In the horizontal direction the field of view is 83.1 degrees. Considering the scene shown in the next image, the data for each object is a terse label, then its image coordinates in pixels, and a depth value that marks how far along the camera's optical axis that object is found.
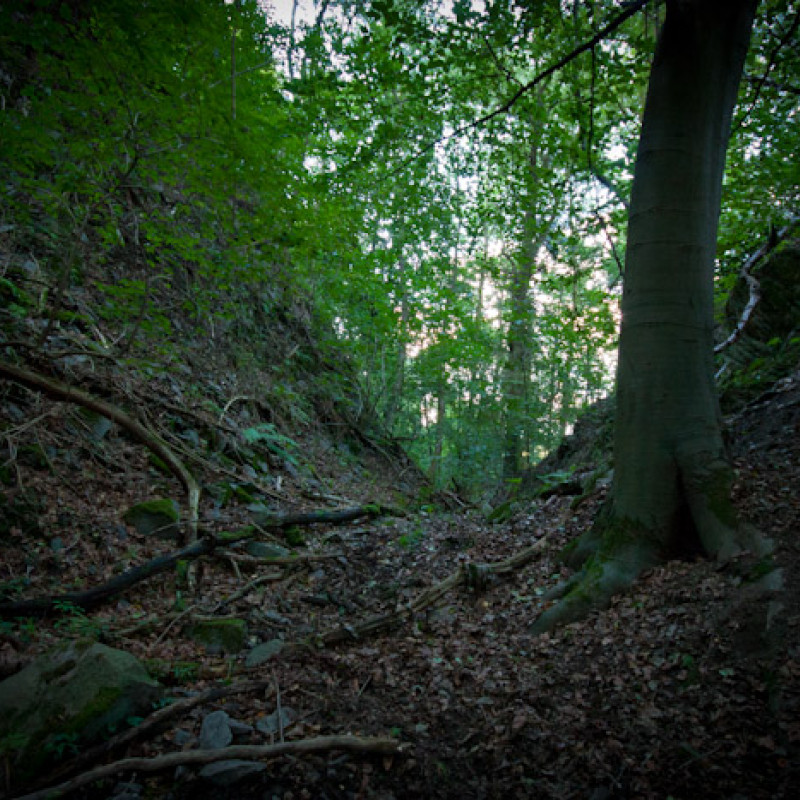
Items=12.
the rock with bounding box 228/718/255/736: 2.47
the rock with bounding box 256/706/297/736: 2.51
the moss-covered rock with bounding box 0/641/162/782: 2.17
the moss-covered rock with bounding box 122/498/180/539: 4.72
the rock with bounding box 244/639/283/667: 3.25
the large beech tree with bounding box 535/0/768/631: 3.38
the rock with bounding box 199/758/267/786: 2.14
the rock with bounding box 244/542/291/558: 5.06
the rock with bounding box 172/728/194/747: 2.38
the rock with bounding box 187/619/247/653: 3.47
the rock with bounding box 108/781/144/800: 2.06
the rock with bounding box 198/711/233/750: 2.36
